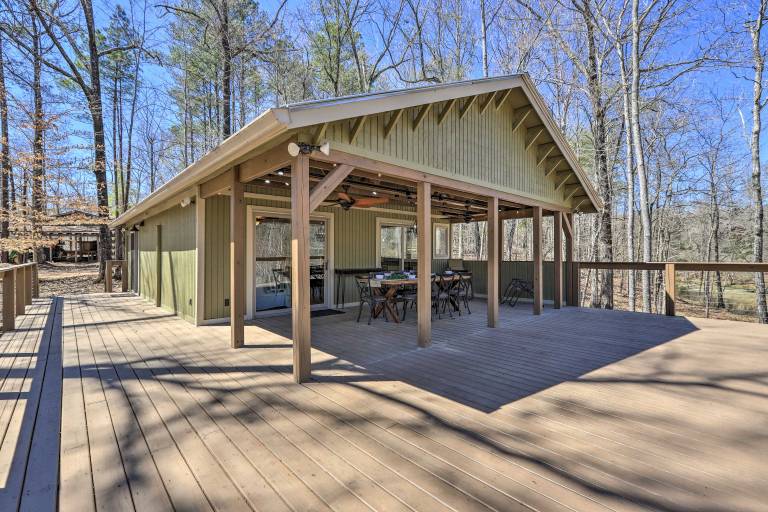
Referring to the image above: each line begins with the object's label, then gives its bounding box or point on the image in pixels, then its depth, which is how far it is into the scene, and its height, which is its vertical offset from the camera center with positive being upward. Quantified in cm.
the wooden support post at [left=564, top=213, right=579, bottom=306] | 811 -33
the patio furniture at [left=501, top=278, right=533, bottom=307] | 835 -85
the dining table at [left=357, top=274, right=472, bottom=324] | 598 -58
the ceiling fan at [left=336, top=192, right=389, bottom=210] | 611 +96
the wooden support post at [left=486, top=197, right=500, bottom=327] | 574 -34
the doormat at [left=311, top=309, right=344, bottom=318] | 672 -107
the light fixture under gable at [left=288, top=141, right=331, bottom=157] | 330 +100
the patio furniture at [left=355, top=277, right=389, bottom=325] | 598 -67
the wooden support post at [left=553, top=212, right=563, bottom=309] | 754 -28
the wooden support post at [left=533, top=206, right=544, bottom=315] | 684 -34
